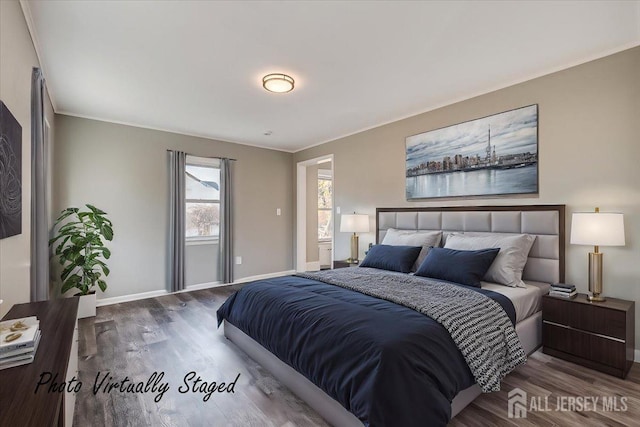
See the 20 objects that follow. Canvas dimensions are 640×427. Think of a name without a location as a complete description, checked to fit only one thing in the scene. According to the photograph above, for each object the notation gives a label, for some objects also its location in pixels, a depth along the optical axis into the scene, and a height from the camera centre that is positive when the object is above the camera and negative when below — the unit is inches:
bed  60.7 -29.8
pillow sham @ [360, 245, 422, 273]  134.3 -20.0
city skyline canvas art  122.7 +24.1
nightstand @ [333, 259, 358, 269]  177.6 -29.4
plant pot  147.0 -44.2
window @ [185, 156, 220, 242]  202.1 +9.0
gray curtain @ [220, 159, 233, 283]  209.8 -6.5
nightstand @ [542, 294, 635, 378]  90.8 -36.7
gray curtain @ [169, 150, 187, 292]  187.2 -4.7
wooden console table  35.5 -22.9
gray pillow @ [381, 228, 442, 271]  140.0 -12.6
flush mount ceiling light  116.4 +49.2
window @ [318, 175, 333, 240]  284.2 +4.8
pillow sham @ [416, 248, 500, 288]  109.5 -19.2
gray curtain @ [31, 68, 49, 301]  95.4 +6.5
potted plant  145.2 -15.9
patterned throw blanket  73.5 -27.1
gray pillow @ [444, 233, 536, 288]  111.3 -15.4
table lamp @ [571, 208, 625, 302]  93.9 -6.5
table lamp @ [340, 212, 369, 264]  178.9 -6.6
